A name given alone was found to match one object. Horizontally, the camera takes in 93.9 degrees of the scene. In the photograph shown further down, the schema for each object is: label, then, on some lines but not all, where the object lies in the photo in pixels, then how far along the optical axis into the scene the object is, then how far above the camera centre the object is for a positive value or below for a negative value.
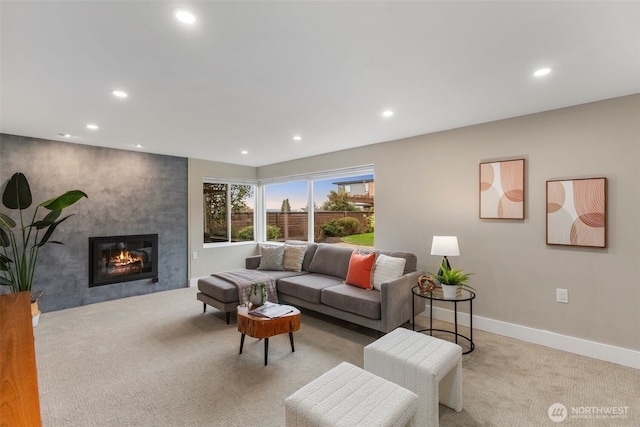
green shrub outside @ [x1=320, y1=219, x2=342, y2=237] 5.29 -0.30
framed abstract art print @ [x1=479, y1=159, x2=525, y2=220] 3.14 +0.24
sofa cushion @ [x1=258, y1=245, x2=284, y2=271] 4.64 -0.73
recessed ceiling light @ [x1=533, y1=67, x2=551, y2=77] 2.14 +1.02
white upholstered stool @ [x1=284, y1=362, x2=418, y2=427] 1.38 -0.94
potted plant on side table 2.88 -0.68
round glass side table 2.85 -0.95
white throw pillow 3.36 -0.66
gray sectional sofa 3.02 -0.92
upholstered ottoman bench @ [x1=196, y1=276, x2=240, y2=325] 3.59 -1.02
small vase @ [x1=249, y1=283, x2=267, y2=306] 2.94 -0.82
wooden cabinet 0.64 -0.43
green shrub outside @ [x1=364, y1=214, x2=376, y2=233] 4.53 -0.18
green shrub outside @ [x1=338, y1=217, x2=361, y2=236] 4.96 -0.24
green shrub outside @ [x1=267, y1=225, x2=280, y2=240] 6.53 -0.45
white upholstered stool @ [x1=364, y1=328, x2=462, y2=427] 1.81 -1.00
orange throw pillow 3.51 -0.71
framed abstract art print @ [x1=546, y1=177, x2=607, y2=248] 2.70 -0.01
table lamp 3.06 -0.37
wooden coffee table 2.66 -1.04
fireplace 4.45 -0.74
